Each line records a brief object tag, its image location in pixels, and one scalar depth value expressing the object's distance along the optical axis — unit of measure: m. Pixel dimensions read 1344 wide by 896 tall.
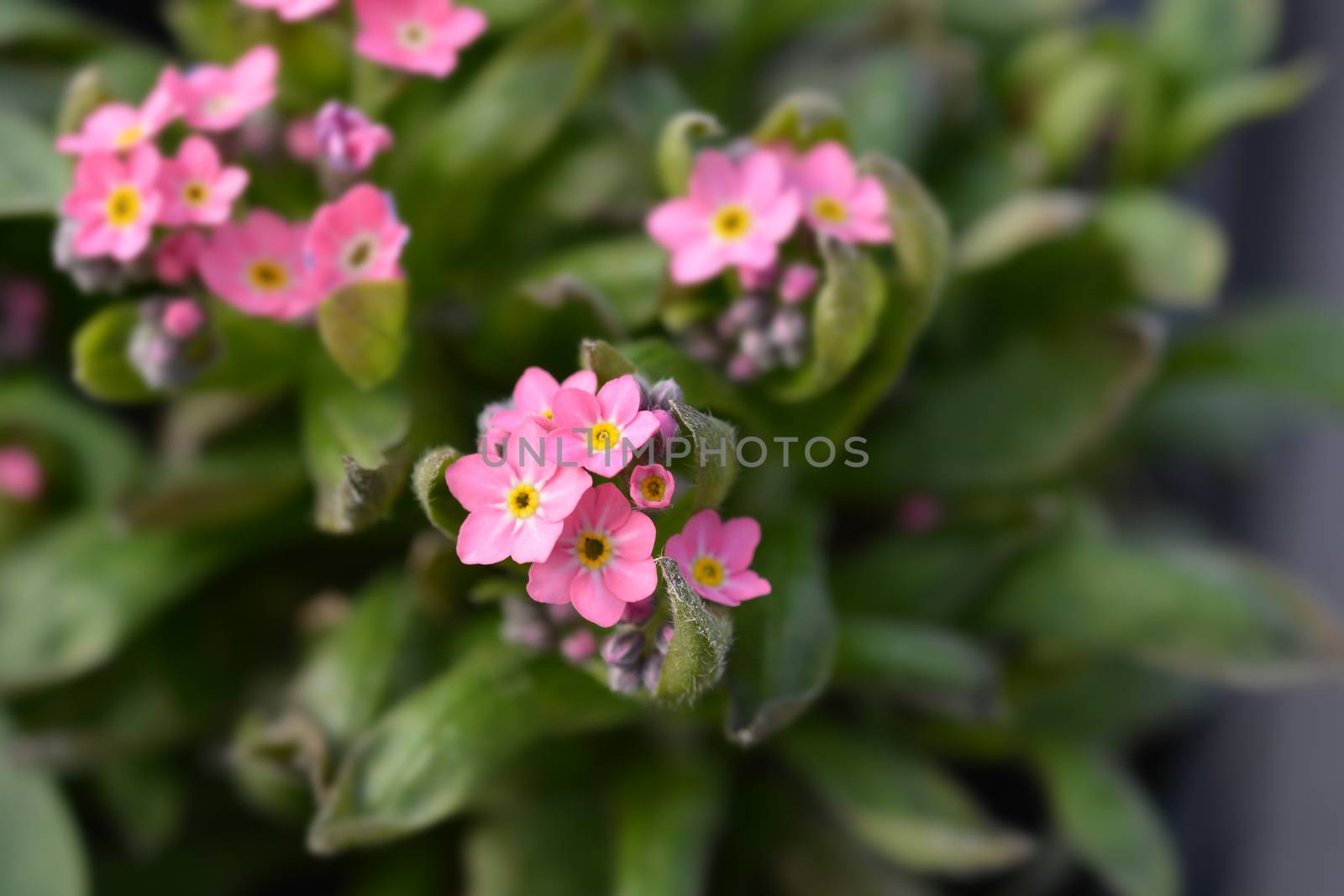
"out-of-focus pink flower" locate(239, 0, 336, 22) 0.18
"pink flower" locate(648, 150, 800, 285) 0.18
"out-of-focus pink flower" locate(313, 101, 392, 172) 0.18
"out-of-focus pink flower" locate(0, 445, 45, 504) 0.21
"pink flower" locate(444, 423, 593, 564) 0.16
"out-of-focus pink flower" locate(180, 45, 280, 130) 0.18
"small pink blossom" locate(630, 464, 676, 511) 0.16
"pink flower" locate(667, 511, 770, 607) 0.16
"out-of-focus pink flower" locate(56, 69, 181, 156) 0.18
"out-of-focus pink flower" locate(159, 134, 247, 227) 0.18
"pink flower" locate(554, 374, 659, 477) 0.16
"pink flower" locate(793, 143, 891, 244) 0.18
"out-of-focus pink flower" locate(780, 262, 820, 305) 0.18
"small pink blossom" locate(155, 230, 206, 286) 0.18
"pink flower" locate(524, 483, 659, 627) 0.16
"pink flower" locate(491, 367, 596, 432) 0.16
